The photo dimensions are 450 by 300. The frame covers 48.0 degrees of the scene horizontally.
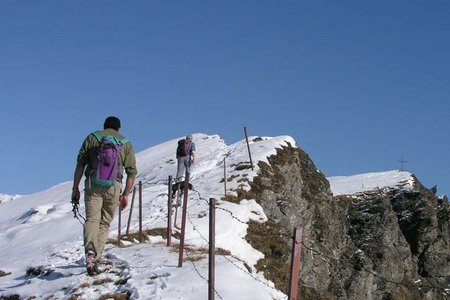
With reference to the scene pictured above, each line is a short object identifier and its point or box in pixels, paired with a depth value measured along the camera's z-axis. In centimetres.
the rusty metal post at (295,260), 633
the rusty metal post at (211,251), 761
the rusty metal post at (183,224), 1002
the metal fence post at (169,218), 1303
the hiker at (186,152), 2056
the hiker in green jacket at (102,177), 898
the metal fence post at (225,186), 2217
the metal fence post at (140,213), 1521
